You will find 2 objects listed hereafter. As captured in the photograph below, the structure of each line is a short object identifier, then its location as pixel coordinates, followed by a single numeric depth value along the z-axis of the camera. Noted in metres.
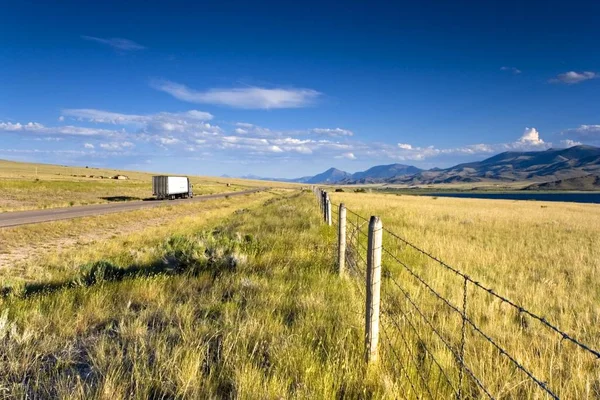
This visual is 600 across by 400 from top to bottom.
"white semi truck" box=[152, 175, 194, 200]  47.22
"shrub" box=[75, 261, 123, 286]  6.71
